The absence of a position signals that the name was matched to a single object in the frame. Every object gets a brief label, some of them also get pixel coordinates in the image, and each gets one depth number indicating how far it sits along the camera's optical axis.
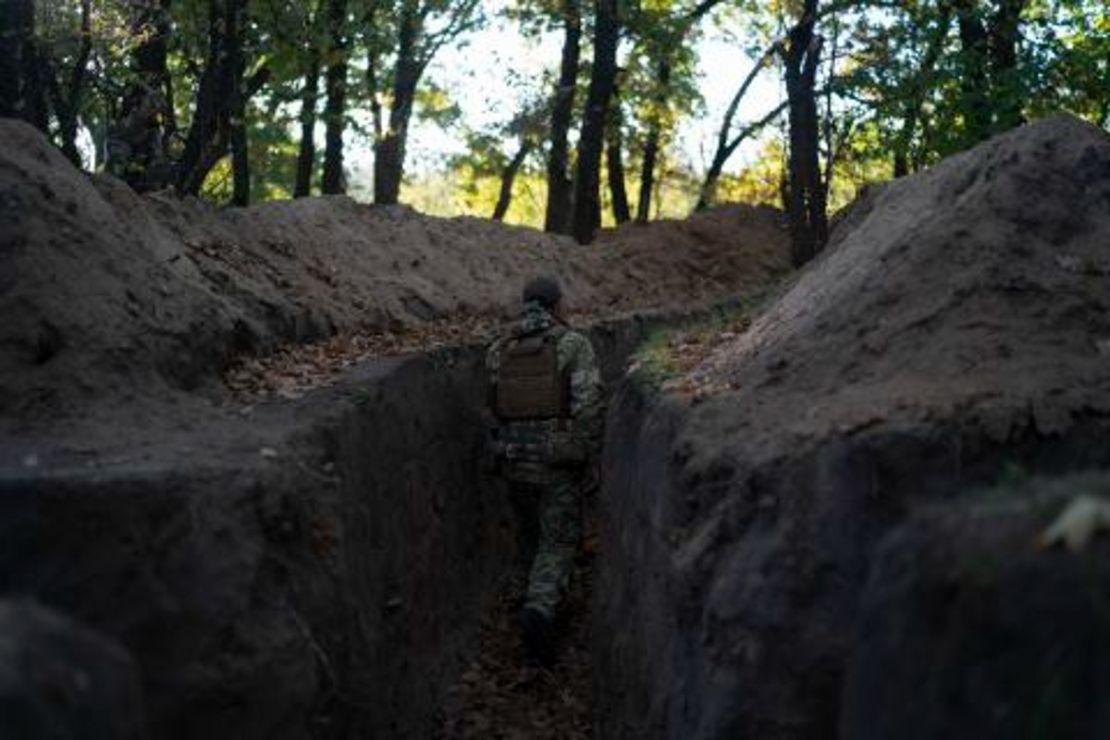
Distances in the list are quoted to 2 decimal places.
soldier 10.32
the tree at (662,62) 22.38
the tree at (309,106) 15.61
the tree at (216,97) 14.38
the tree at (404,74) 22.65
